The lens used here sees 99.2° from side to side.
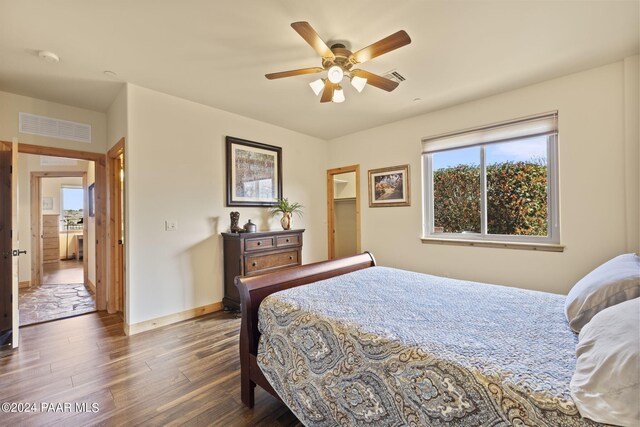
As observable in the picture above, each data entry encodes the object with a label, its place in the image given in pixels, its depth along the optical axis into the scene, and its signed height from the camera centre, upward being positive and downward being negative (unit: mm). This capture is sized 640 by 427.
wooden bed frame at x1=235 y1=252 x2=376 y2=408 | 1751 -725
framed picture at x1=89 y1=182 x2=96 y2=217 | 4692 +291
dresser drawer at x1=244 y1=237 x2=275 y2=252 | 3451 -388
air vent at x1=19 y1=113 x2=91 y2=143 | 3113 +1080
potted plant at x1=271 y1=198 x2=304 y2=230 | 4207 +55
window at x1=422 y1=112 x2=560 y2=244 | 3084 +348
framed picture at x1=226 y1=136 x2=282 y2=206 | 3803 +613
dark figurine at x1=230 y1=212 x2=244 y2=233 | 3629 -115
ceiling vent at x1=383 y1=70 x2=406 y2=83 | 2755 +1405
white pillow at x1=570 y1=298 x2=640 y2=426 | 755 -499
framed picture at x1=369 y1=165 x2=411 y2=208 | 4147 +403
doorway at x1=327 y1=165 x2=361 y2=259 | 5836 -33
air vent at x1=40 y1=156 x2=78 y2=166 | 4835 +1026
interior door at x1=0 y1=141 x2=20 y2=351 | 2836 -243
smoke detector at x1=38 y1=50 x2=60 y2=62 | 2319 +1399
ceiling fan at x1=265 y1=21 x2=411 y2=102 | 1805 +1151
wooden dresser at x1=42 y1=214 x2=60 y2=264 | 6957 -552
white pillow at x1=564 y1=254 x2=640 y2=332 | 1267 -410
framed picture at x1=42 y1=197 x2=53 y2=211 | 7742 +396
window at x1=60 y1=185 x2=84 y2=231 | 8055 +274
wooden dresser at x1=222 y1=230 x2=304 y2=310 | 3428 -546
